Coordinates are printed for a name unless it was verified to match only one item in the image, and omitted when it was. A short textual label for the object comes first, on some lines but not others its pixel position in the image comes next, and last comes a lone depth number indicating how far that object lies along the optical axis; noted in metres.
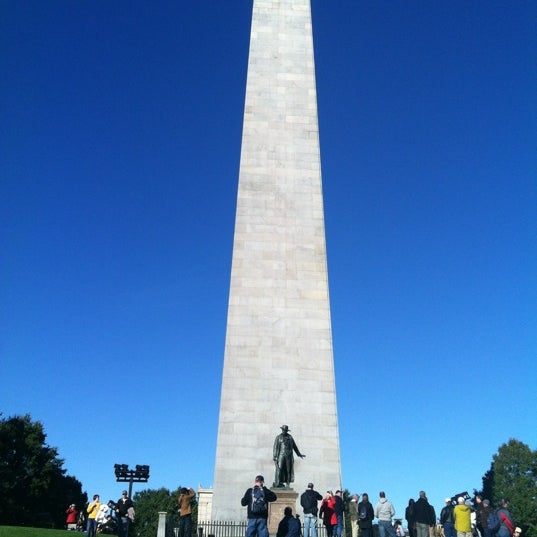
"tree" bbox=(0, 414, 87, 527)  46.62
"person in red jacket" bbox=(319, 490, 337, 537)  15.65
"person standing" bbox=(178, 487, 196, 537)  14.87
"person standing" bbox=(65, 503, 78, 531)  21.80
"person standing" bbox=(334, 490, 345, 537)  15.52
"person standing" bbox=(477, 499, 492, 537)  14.60
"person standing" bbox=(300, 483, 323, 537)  14.84
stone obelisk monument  21.61
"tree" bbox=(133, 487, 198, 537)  78.38
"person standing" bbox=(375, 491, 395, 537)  15.20
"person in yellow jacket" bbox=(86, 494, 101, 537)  16.05
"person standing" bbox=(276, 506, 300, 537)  12.77
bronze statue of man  17.02
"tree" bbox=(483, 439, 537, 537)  50.50
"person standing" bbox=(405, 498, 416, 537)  16.30
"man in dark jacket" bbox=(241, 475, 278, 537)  12.70
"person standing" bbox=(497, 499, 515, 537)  14.31
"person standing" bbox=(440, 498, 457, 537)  16.09
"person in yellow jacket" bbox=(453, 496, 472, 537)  14.98
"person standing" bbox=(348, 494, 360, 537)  19.32
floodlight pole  25.33
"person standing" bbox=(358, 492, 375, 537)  15.73
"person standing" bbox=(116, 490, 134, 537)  15.92
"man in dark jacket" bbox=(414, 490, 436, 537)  15.89
